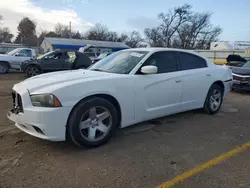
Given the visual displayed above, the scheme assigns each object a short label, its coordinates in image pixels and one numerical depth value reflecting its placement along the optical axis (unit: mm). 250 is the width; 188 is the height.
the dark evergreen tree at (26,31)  78750
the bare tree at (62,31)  79194
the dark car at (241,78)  8992
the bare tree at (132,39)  74750
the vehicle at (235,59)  15768
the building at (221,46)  50288
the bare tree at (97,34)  73125
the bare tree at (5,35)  77000
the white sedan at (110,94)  3238
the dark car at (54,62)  12992
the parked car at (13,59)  14617
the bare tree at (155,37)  67381
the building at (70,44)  44250
